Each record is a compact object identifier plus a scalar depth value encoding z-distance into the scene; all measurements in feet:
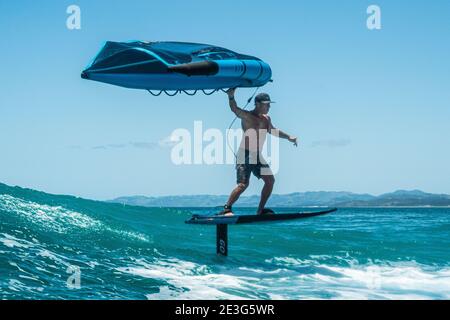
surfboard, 62.90
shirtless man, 63.10
